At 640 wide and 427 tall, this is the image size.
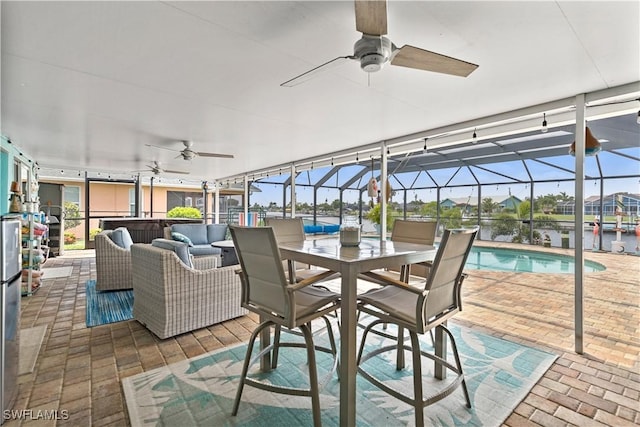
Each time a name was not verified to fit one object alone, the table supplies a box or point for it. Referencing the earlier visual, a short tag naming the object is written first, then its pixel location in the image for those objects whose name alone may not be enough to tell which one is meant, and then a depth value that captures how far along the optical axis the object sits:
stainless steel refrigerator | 1.60
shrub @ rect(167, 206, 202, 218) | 11.24
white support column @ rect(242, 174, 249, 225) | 9.51
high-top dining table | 1.58
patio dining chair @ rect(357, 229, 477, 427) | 1.54
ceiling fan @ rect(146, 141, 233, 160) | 4.97
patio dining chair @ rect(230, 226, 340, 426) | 1.57
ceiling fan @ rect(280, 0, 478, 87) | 1.45
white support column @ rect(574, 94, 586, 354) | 2.73
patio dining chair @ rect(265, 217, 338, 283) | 2.60
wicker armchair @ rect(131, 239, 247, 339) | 2.78
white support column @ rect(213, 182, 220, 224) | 11.55
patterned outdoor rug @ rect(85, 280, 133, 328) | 3.29
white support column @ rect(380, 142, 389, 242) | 4.86
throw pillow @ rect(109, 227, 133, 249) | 4.42
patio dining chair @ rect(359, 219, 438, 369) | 2.38
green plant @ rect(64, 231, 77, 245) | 9.30
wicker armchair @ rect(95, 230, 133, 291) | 4.22
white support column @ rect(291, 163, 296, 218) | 7.07
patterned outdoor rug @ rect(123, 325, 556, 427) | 1.75
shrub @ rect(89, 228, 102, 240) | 9.08
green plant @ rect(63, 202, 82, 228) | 9.02
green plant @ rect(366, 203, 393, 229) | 8.42
